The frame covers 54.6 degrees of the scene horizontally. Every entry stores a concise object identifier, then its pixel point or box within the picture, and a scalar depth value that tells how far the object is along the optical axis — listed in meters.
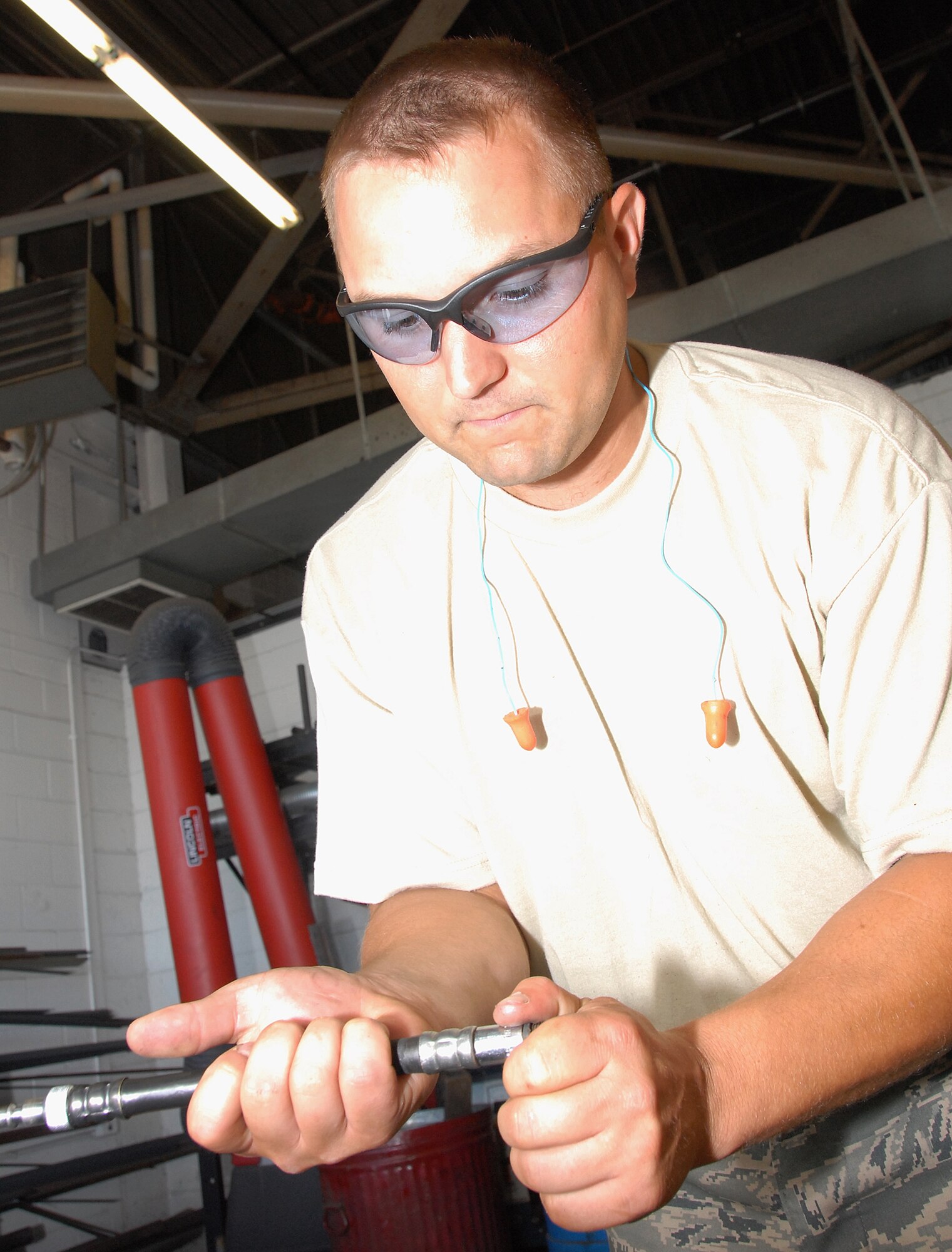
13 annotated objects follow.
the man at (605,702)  0.83
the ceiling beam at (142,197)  4.03
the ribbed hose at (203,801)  3.60
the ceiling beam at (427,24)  3.34
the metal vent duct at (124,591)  4.34
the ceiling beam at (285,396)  5.41
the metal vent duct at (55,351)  3.52
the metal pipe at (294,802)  4.00
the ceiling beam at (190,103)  3.11
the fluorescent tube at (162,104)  2.45
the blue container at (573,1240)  2.68
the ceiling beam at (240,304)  4.54
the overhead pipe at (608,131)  3.14
